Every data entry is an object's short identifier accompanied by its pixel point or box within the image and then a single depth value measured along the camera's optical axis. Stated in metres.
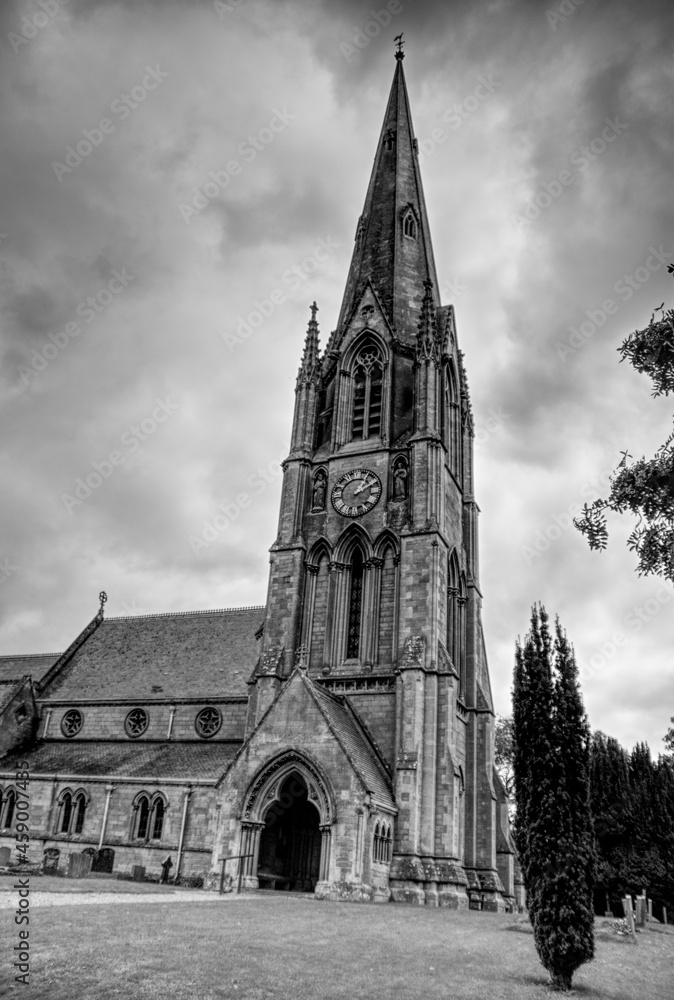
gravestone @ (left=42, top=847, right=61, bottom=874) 34.03
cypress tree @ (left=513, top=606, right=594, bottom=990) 13.61
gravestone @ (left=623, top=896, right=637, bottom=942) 22.43
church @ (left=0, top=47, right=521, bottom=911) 29.78
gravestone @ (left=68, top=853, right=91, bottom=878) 27.59
